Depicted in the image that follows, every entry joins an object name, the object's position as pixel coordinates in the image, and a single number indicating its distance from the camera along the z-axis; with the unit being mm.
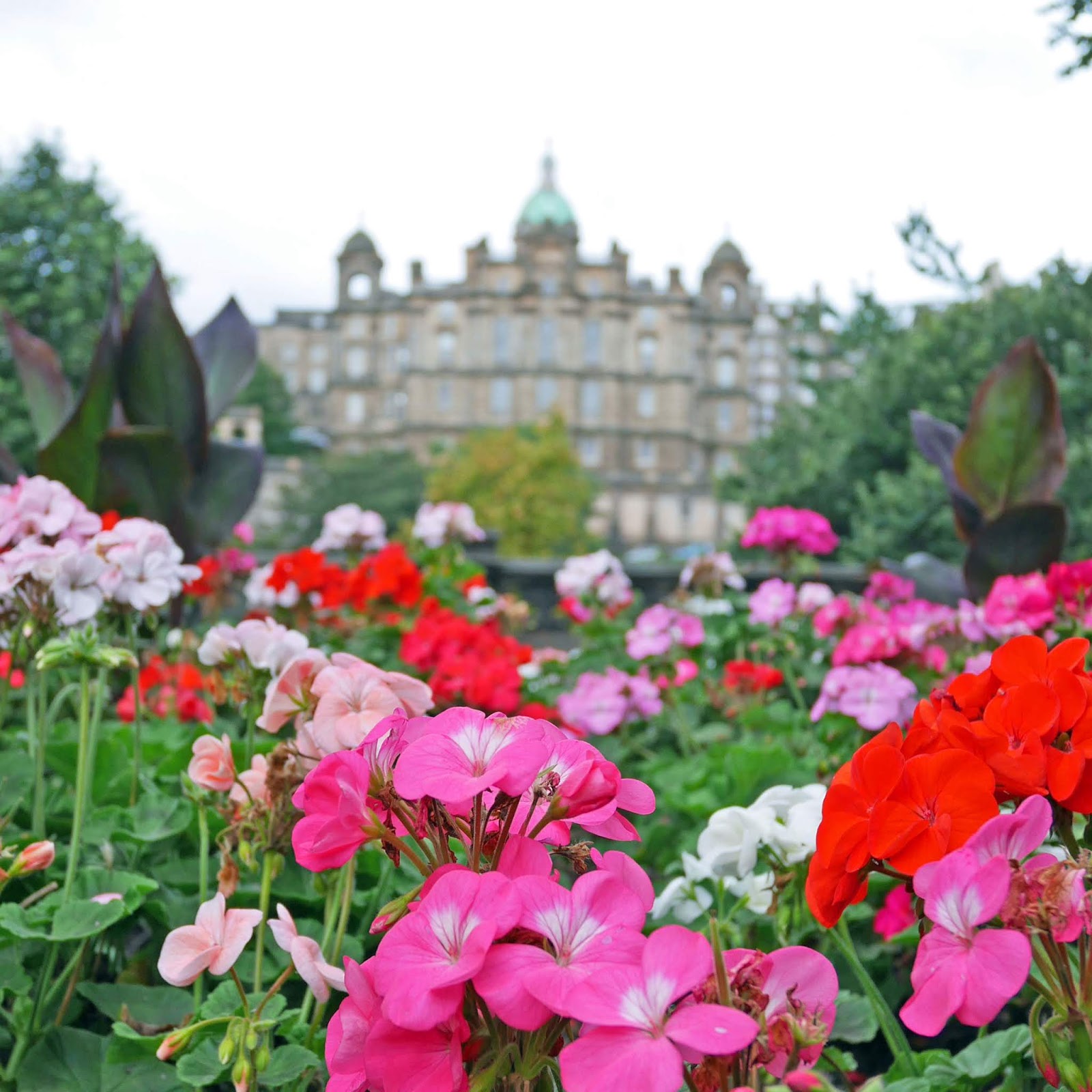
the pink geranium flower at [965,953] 587
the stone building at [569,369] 55406
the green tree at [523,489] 33344
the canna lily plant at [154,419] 3438
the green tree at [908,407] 7988
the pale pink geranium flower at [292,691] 1104
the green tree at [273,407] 60875
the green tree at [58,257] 16703
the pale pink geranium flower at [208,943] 908
